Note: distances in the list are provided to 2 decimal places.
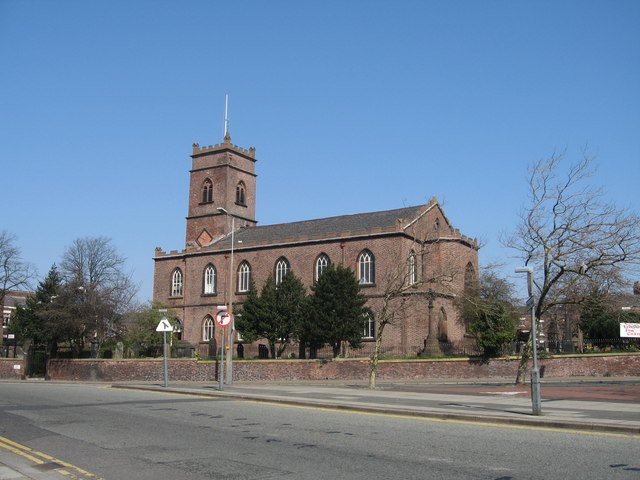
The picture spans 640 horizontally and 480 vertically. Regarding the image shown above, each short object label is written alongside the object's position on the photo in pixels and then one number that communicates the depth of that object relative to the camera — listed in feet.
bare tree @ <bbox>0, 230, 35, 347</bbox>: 187.74
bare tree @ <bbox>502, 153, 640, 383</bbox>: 77.87
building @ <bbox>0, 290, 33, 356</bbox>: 210.88
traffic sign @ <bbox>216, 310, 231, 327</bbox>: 78.33
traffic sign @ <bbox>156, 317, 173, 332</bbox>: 88.18
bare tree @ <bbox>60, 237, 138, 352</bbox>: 147.64
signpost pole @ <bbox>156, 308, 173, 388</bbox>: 88.03
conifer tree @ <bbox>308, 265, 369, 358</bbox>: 133.59
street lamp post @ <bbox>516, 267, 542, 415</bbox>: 45.68
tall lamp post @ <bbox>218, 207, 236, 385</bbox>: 94.17
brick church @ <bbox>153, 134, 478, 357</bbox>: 155.74
